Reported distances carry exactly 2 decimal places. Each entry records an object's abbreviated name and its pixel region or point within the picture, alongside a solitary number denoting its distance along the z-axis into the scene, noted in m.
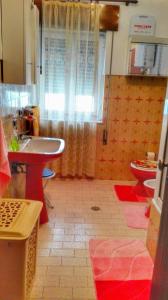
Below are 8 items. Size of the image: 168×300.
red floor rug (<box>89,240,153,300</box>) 1.83
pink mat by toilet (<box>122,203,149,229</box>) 2.76
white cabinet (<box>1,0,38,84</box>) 1.99
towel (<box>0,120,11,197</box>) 1.38
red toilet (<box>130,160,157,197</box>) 3.31
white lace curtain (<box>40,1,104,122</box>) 3.21
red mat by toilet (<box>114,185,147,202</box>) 3.39
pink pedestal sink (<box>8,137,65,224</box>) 2.26
